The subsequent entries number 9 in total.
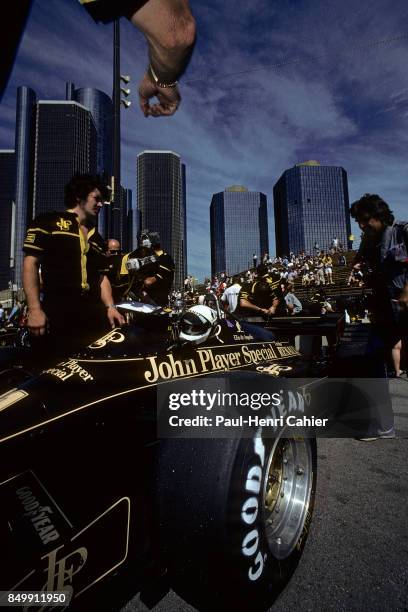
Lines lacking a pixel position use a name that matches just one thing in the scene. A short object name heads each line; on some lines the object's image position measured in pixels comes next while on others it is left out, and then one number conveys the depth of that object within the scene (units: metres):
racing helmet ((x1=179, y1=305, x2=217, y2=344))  1.59
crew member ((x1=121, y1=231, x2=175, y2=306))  2.68
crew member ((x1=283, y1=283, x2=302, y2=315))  8.03
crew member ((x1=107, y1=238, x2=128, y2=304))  3.17
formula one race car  0.93
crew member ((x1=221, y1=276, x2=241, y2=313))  8.77
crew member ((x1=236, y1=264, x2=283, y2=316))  5.14
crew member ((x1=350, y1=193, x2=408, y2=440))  2.97
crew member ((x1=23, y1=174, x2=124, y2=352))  2.11
